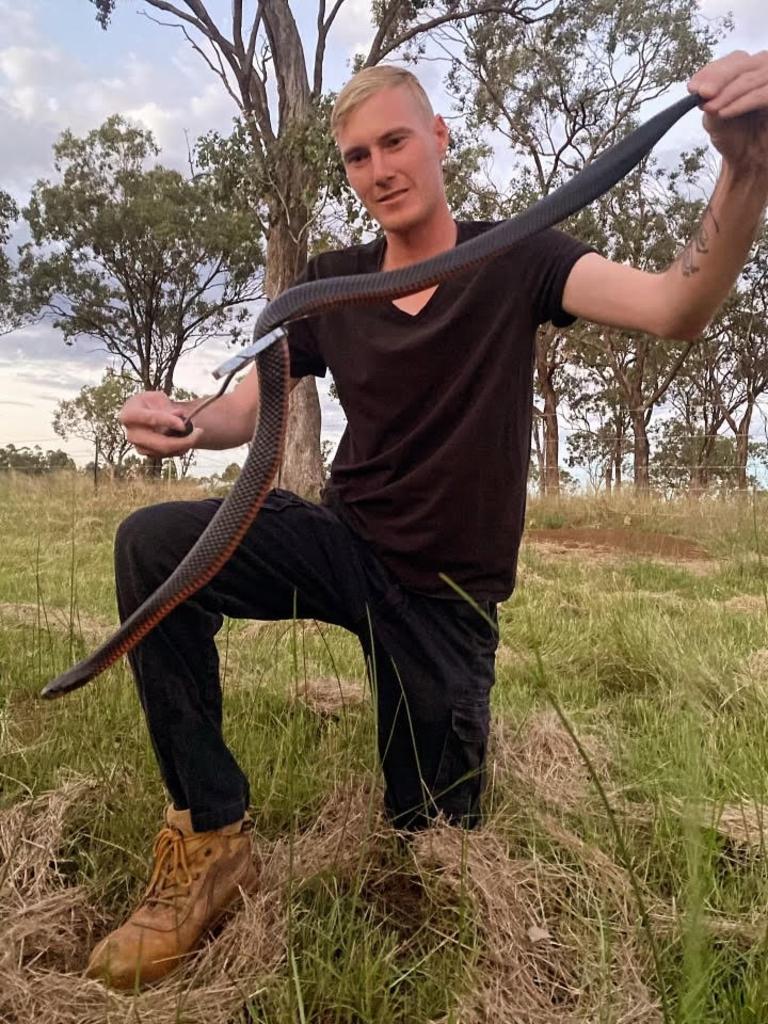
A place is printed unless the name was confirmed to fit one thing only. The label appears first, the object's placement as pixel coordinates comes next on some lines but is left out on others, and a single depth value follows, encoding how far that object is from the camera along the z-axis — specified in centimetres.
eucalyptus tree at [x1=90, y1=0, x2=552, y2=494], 1291
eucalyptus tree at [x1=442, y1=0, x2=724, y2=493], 1869
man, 193
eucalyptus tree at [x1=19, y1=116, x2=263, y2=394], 2531
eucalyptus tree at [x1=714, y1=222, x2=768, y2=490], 2358
